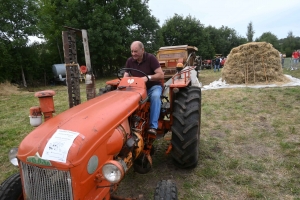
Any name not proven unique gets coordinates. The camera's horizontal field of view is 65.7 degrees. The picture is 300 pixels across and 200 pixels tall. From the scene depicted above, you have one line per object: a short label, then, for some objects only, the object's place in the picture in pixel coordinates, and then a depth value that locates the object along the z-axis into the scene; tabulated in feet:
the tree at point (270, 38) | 198.09
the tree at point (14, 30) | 45.62
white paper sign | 5.02
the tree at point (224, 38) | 128.16
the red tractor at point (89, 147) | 5.16
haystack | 36.76
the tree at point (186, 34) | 98.89
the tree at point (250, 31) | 223.18
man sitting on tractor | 9.61
